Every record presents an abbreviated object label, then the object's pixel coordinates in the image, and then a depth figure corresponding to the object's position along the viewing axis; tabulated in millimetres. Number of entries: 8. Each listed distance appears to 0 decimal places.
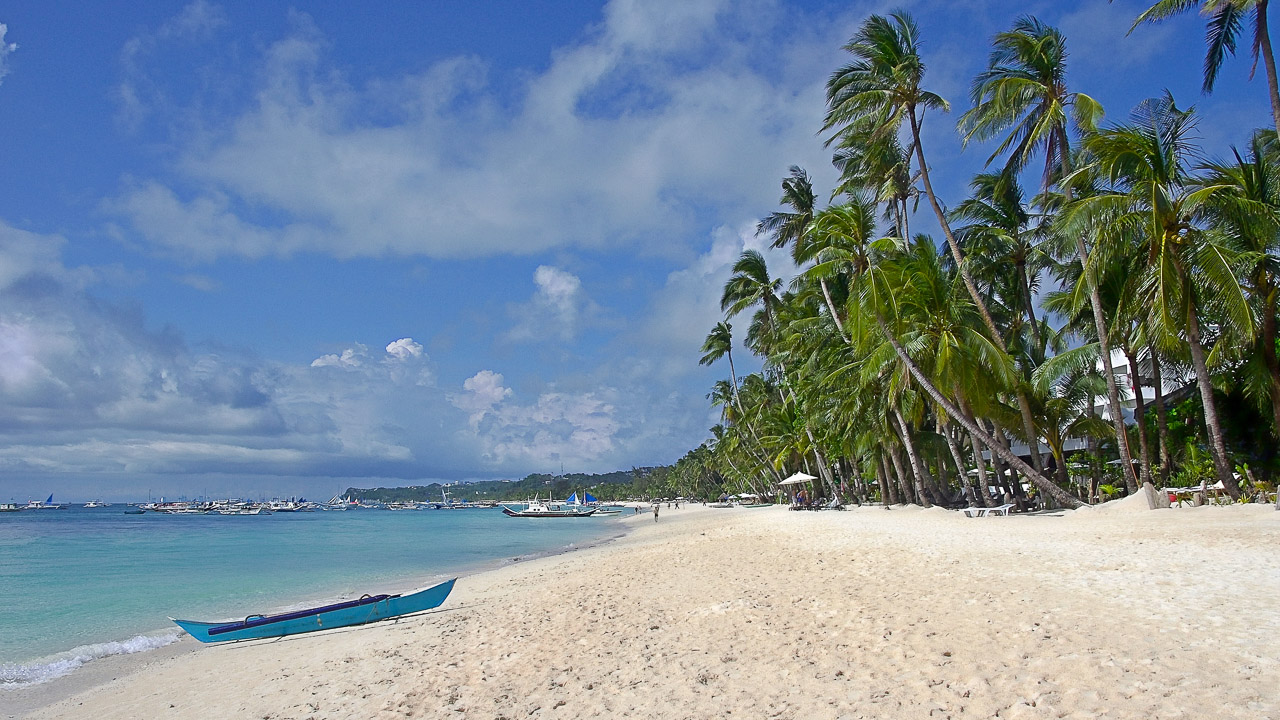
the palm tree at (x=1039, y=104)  15047
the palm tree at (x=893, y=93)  17344
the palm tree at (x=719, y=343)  46281
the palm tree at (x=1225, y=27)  11375
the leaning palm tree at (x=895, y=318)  15992
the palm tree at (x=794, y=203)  29297
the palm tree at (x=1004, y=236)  19047
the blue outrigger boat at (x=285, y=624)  10273
